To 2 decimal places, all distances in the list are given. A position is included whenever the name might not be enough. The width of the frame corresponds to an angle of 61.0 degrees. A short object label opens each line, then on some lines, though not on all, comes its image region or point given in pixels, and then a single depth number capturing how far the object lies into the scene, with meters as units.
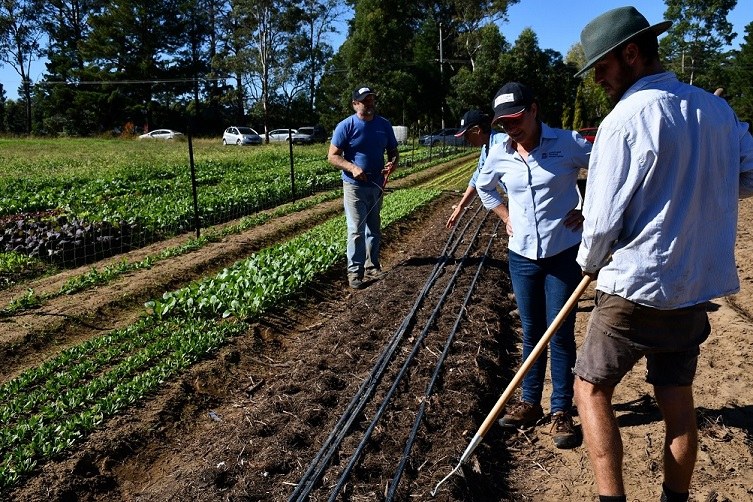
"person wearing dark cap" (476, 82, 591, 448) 3.53
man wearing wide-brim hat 2.24
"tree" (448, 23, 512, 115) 39.09
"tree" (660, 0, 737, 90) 45.69
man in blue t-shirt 6.87
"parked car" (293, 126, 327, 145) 38.28
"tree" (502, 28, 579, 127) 38.12
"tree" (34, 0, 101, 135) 46.59
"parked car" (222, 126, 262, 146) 36.09
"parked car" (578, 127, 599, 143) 23.18
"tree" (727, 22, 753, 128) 40.06
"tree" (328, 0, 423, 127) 39.34
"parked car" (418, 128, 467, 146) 40.34
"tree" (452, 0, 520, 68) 46.62
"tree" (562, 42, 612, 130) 43.36
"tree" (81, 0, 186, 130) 46.03
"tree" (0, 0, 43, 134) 52.69
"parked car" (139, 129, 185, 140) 39.28
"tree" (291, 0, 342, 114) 47.16
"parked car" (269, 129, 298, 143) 41.03
